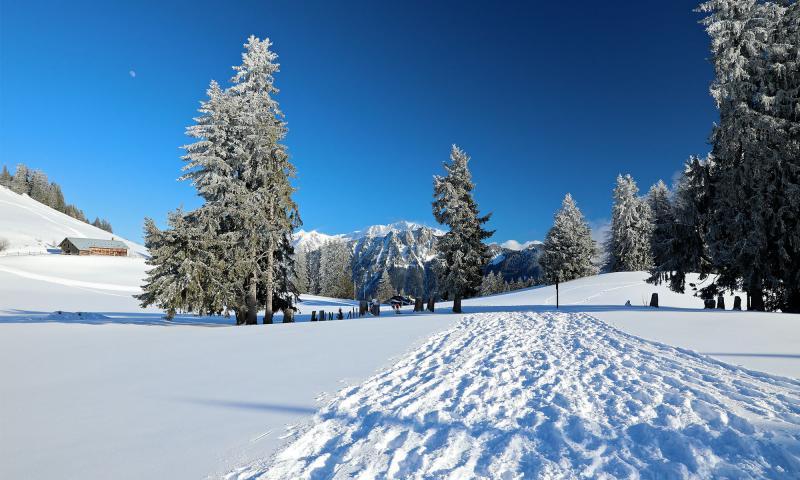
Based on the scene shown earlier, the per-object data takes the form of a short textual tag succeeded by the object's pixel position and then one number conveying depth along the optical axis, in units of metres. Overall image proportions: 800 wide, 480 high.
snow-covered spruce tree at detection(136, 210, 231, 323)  17.73
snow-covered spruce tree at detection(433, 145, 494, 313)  26.91
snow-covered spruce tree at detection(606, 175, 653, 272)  48.66
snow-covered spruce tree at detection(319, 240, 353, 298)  72.53
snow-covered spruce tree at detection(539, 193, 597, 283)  48.53
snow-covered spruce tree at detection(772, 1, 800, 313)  16.50
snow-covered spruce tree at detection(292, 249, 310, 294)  75.43
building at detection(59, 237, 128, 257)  68.62
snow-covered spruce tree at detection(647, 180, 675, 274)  22.02
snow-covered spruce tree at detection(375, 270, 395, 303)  77.19
